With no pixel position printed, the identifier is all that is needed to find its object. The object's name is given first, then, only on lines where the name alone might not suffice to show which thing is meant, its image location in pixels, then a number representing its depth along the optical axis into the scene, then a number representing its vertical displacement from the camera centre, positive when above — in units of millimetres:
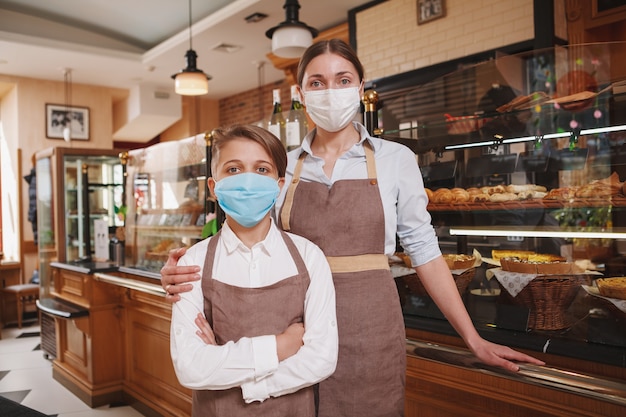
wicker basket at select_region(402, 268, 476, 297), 1854 -278
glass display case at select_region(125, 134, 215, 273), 3342 +110
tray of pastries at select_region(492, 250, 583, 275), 1616 -192
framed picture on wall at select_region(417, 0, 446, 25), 4691 +1827
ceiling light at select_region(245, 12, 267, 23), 5743 +2202
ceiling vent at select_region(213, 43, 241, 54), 6821 +2223
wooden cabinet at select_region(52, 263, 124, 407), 3764 -936
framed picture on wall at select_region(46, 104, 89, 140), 8328 +1604
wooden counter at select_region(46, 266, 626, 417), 1389 -638
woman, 1373 -85
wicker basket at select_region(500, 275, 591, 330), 1591 -294
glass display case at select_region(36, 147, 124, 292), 4719 +187
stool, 6457 -926
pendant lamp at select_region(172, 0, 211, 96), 4934 +1296
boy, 1126 -222
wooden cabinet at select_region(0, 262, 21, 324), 6820 -883
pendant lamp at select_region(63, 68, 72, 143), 8430 +1875
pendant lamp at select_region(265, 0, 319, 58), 3934 +1360
